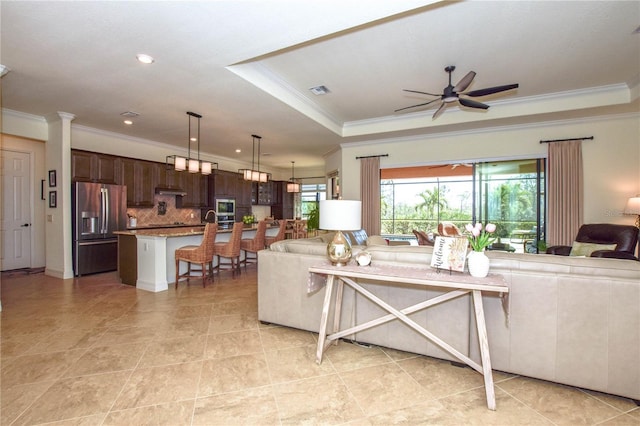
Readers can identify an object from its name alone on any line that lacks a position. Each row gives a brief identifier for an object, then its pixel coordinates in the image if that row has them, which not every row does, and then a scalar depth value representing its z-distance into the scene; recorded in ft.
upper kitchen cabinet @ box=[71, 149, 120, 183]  16.88
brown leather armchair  12.17
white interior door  17.99
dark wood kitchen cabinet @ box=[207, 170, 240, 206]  25.79
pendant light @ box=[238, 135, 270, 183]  19.63
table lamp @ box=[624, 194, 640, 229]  14.21
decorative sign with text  6.79
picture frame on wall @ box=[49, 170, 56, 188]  16.74
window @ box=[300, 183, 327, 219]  35.40
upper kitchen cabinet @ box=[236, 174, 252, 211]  28.22
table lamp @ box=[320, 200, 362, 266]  7.74
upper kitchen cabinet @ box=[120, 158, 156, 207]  19.52
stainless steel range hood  21.76
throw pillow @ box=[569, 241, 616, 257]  13.52
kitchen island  14.26
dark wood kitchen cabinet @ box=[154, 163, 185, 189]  21.53
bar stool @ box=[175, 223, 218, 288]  14.76
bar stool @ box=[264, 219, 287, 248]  19.31
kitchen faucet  25.55
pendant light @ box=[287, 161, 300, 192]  29.55
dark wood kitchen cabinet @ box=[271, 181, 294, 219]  33.42
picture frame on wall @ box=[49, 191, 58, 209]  16.69
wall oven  26.20
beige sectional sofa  6.07
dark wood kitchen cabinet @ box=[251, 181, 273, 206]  30.90
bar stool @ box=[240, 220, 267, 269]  18.06
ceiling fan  10.36
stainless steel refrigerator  16.76
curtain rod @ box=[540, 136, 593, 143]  15.96
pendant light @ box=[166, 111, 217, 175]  15.38
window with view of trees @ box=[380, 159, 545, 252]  17.81
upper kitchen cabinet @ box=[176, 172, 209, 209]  23.93
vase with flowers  6.60
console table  6.10
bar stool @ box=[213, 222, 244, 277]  16.14
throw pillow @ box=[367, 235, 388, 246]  11.15
